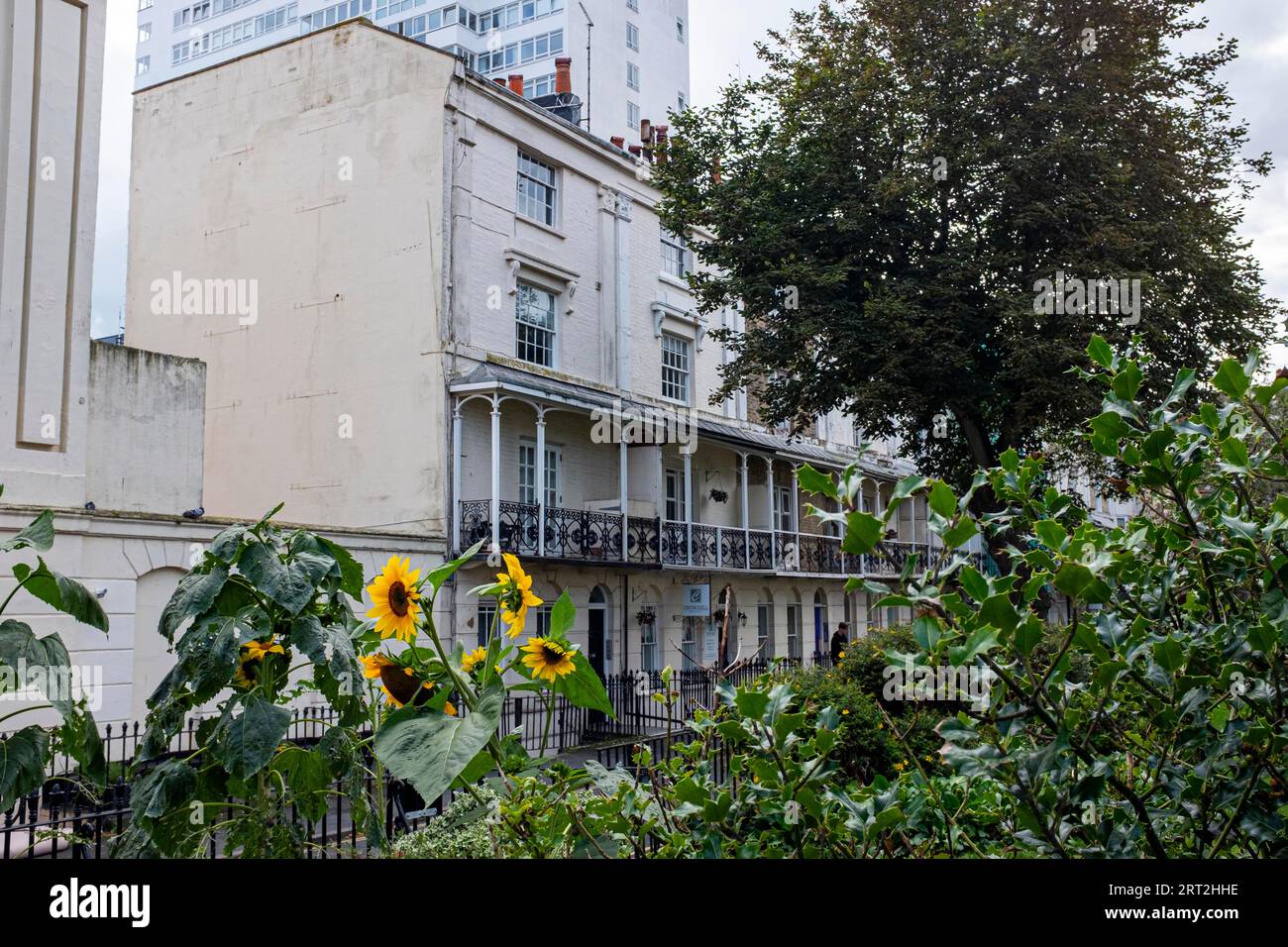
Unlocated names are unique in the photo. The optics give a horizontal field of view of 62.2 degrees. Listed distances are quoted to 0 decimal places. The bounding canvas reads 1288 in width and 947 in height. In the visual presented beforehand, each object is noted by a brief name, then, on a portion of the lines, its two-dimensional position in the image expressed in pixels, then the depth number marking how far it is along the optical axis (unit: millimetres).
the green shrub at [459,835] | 2671
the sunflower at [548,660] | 2527
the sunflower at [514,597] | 2748
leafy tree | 20516
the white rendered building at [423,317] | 22391
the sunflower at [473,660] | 2734
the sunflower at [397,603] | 2623
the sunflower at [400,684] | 2564
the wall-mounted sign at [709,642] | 29203
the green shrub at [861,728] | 10109
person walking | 23344
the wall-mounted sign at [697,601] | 28391
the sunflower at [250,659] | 2959
